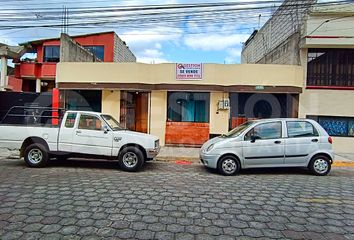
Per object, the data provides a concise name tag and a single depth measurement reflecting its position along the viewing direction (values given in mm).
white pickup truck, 8656
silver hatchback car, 8367
